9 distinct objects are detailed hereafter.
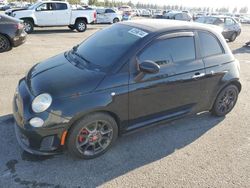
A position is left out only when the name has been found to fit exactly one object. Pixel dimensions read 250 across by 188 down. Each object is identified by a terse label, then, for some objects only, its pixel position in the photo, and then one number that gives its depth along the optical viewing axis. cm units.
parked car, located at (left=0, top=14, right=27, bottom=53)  839
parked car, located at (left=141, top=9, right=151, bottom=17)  4718
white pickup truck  1382
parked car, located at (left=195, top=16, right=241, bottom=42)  1476
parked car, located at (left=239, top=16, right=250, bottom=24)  4351
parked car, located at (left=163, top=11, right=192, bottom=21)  2704
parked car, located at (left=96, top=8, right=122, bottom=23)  2219
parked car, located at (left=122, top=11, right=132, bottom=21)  2608
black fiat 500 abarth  302
